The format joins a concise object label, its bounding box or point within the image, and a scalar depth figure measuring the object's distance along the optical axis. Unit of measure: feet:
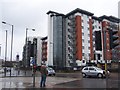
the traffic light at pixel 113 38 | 15.68
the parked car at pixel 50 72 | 60.25
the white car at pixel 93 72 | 50.21
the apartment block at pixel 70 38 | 134.12
